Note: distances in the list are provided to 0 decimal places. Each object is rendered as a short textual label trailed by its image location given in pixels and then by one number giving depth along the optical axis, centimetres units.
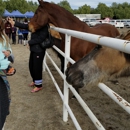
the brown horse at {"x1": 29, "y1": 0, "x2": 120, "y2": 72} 306
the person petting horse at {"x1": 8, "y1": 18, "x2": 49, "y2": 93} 304
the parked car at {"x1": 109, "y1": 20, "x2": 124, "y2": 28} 2389
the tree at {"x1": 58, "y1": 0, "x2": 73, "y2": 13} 8111
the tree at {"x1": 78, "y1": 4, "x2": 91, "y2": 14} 6599
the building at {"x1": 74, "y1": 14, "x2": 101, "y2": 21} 4460
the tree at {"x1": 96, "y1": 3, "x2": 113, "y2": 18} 6204
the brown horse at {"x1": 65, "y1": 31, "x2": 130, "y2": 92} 116
